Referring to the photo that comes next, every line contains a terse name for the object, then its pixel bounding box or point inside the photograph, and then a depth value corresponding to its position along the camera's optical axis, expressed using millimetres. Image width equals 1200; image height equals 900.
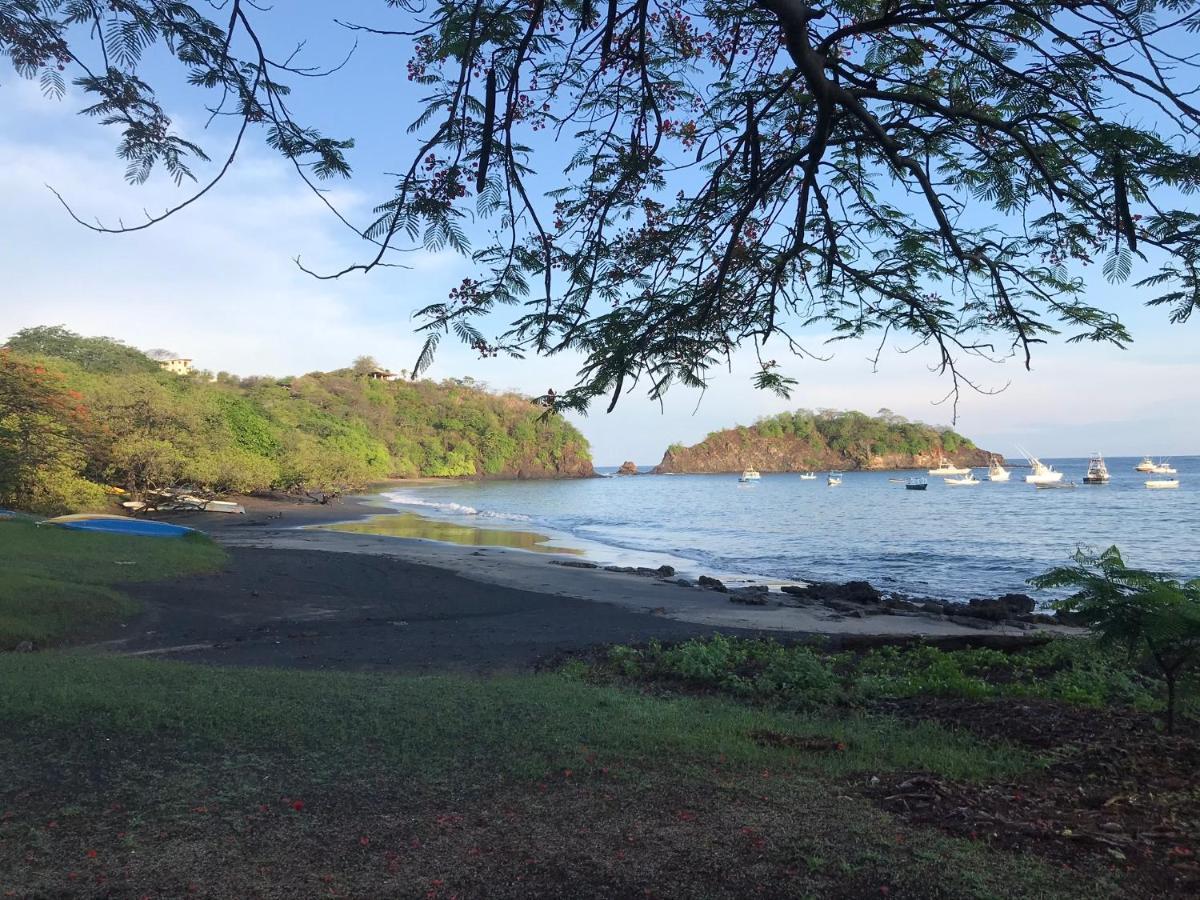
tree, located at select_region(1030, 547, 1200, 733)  5418
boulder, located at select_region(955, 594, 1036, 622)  16156
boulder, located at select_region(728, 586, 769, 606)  17406
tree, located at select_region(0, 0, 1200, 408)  4023
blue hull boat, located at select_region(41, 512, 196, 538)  20344
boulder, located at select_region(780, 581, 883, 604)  18516
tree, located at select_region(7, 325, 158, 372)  50469
